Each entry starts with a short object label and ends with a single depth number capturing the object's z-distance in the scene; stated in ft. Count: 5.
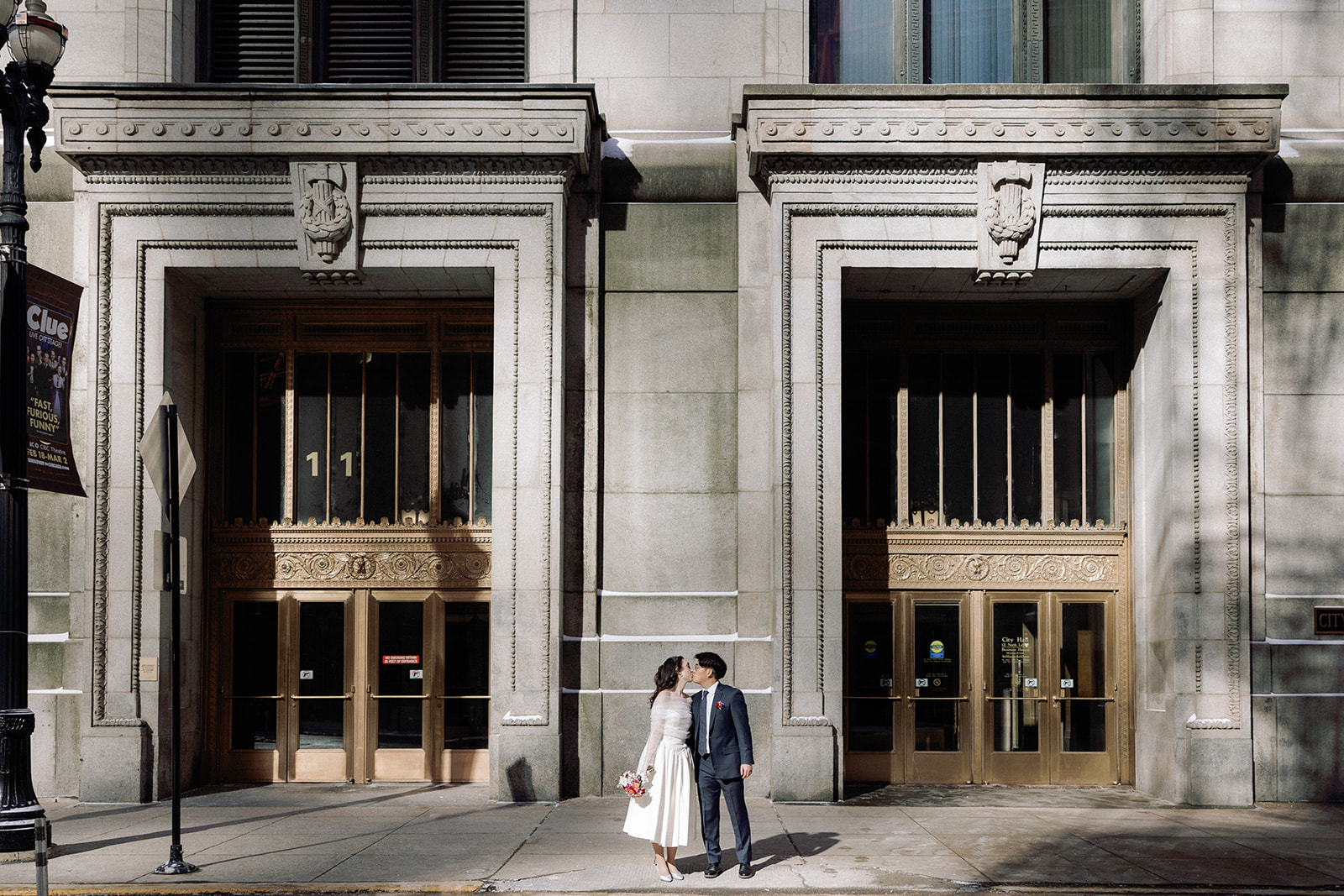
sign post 33.30
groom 33.42
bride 32.83
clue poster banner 36.01
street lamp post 34.88
